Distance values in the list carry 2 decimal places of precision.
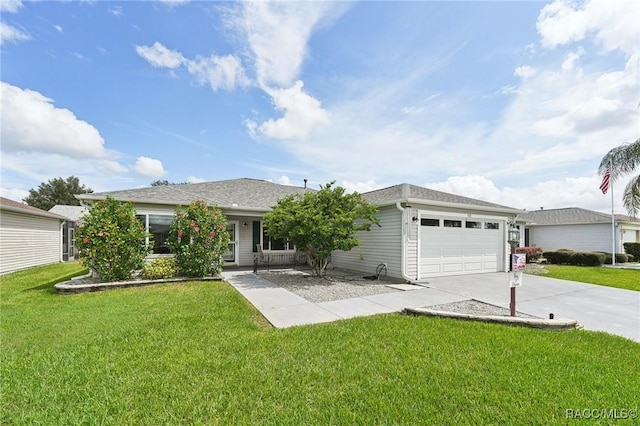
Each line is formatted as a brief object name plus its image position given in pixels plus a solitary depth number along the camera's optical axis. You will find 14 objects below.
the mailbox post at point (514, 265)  5.48
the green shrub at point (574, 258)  16.11
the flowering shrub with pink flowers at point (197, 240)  9.82
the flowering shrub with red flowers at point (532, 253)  18.22
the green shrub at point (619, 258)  17.98
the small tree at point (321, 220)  9.44
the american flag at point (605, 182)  15.16
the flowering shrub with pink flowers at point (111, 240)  8.66
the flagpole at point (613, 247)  16.92
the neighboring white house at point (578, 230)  20.17
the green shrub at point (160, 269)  9.71
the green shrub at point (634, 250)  20.23
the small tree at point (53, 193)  38.22
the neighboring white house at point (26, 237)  12.04
